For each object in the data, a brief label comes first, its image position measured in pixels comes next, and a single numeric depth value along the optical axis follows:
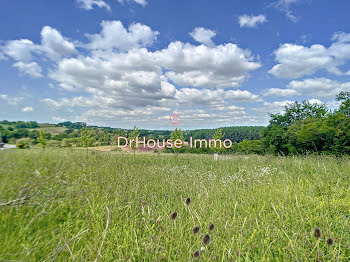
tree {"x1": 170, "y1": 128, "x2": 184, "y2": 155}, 38.81
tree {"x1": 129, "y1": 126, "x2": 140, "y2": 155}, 28.26
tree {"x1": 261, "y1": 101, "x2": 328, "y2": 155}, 25.34
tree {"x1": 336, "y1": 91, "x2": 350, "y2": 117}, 18.75
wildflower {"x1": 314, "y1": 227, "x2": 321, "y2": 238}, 1.36
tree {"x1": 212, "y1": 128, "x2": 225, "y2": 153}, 40.22
